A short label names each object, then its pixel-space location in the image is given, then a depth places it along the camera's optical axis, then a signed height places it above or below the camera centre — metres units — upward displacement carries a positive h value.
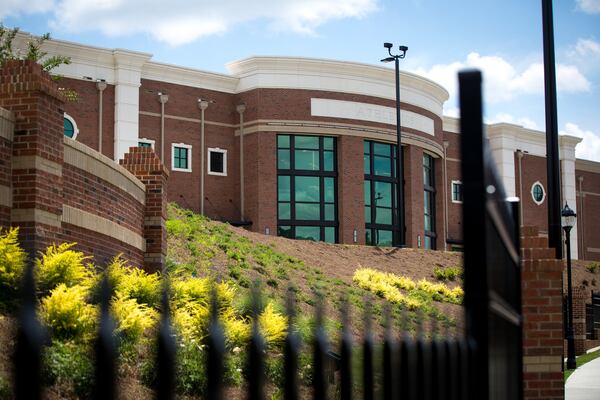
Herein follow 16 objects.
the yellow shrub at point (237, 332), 12.62 -1.03
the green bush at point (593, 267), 54.09 -0.60
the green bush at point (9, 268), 11.69 -0.10
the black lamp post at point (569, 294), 23.50 -1.11
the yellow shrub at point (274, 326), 13.21 -1.01
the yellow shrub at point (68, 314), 9.69 -0.59
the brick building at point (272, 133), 43.44 +6.57
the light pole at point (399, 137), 46.06 +6.35
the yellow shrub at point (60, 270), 12.37 -0.14
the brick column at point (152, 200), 20.58 +1.38
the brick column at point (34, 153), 14.55 +1.79
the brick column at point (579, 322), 32.81 -2.36
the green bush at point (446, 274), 38.00 -0.67
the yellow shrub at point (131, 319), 10.67 -0.72
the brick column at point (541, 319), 9.23 -0.64
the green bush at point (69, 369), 7.73 -0.96
